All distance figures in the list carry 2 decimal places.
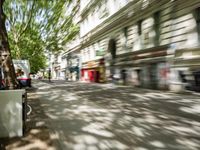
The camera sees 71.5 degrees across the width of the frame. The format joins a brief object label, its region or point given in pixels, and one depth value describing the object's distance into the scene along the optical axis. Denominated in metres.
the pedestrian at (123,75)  11.86
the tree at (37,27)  11.14
